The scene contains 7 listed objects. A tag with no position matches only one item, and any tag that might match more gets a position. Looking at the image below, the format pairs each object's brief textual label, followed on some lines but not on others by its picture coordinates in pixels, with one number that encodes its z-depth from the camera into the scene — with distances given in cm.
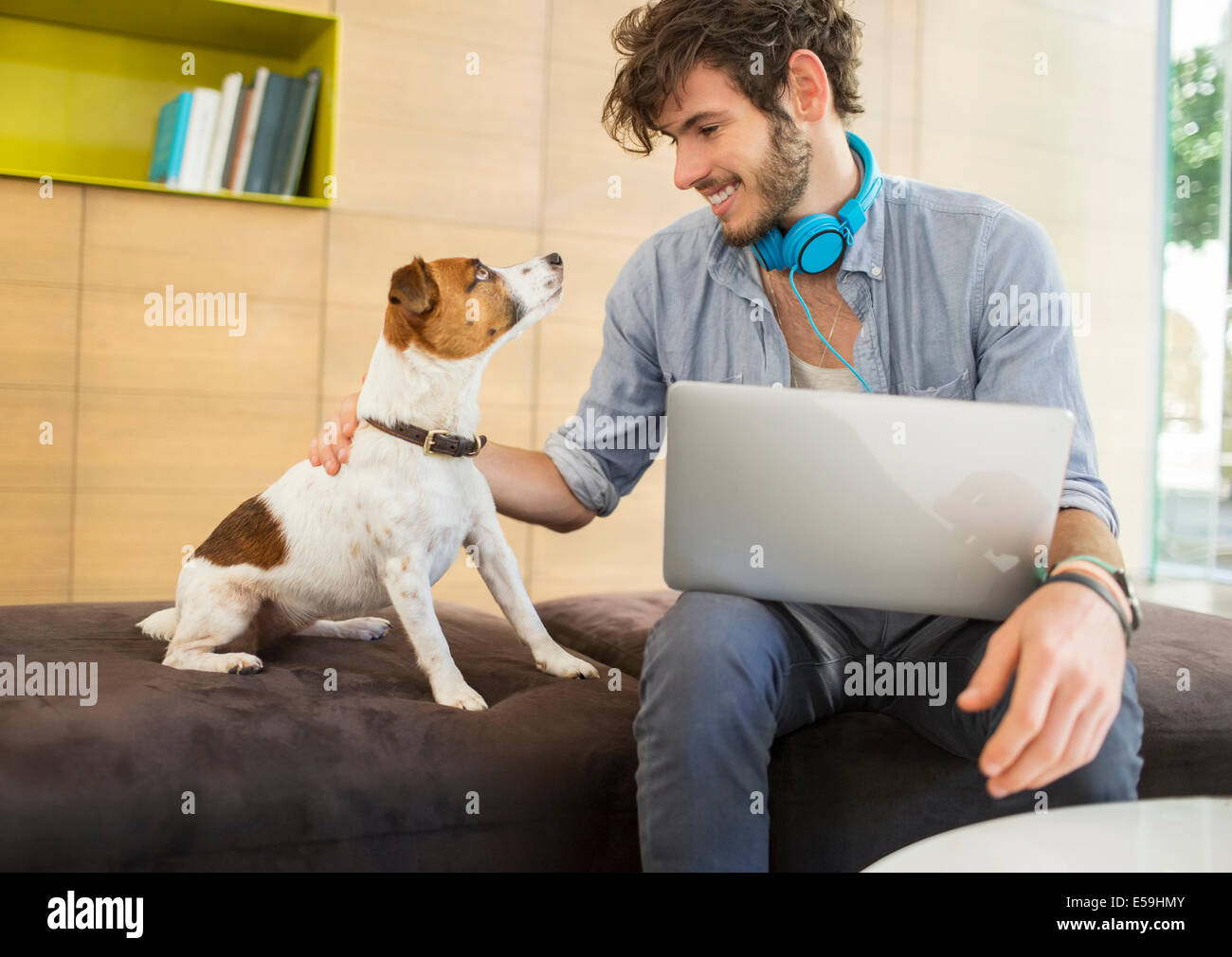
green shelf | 300
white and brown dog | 143
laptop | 102
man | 91
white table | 84
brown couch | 108
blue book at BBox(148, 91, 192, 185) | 292
